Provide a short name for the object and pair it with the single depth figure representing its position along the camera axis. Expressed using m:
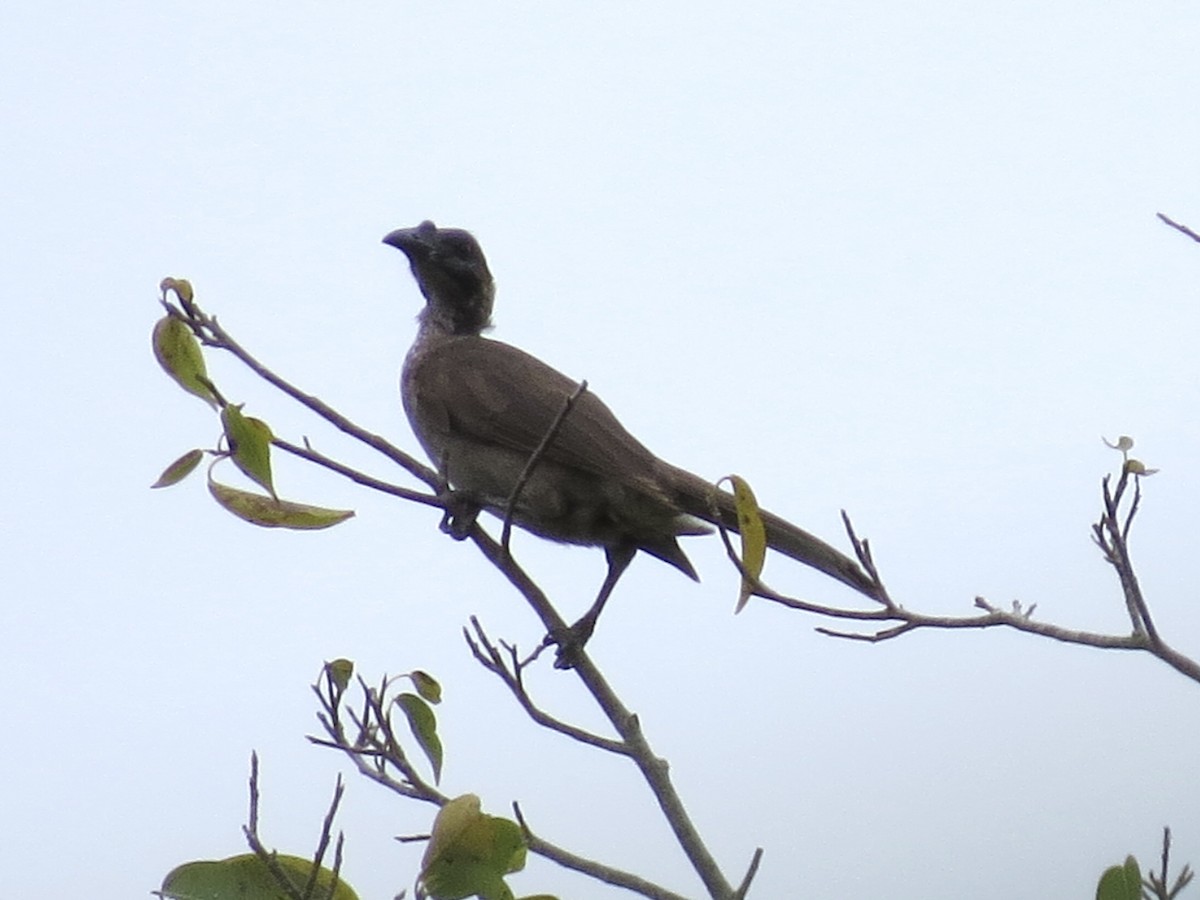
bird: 9.22
